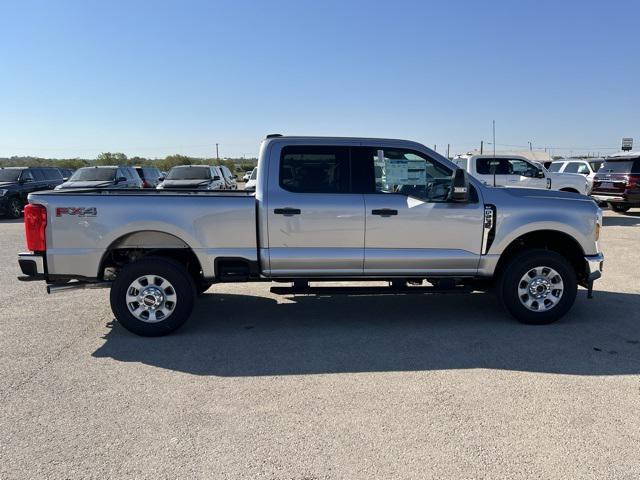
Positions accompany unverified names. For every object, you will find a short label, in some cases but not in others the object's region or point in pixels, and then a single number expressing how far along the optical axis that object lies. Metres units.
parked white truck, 14.02
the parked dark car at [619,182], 15.78
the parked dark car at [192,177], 15.45
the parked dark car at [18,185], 17.67
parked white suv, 18.89
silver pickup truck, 4.95
